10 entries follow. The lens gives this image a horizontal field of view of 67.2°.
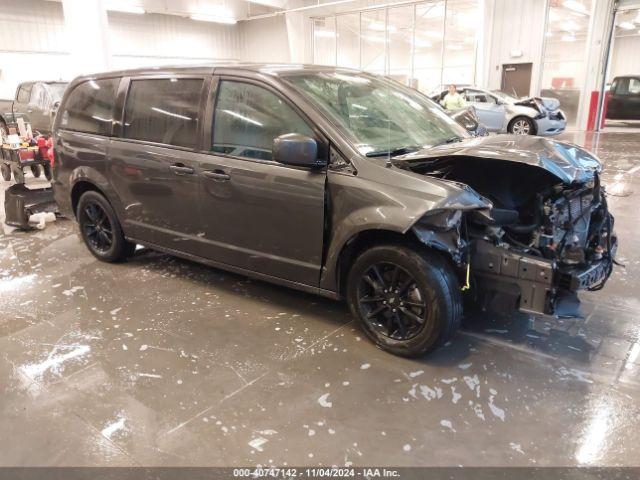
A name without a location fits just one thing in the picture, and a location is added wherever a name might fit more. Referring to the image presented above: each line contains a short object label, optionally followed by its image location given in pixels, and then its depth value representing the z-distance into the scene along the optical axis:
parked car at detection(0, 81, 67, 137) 11.18
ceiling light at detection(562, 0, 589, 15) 15.29
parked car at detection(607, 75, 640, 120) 16.27
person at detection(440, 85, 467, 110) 11.98
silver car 12.70
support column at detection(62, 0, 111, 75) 11.73
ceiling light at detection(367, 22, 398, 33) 19.66
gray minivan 2.66
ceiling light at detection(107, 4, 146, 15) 17.34
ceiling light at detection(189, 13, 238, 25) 20.00
